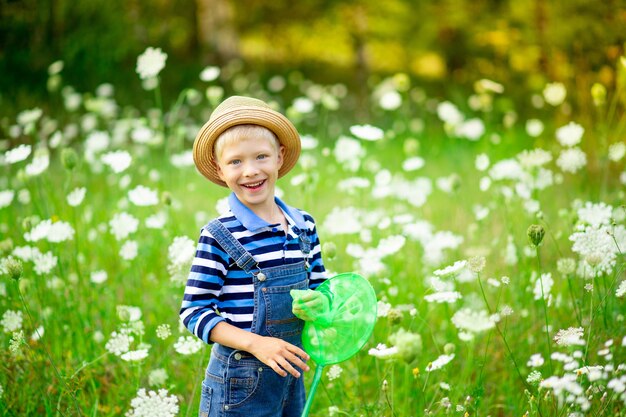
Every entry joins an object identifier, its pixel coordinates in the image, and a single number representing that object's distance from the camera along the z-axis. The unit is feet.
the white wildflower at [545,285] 12.12
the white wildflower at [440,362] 11.04
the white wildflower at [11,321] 12.04
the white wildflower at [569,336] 10.80
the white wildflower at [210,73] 15.58
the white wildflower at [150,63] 14.06
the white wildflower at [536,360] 10.98
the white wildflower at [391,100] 19.13
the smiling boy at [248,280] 10.63
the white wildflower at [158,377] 11.86
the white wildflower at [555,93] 16.41
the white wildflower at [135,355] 11.37
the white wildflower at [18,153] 13.39
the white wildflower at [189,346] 11.60
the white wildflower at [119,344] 11.74
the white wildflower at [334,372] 11.53
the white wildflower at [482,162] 14.71
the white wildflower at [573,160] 14.03
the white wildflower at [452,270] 11.08
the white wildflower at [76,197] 13.51
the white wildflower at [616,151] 14.03
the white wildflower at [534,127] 18.35
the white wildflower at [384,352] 10.62
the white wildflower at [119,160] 13.90
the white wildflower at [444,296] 11.57
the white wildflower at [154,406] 10.87
